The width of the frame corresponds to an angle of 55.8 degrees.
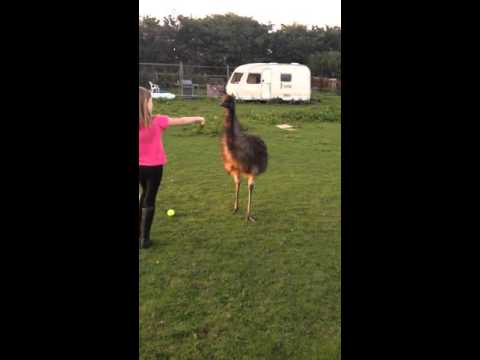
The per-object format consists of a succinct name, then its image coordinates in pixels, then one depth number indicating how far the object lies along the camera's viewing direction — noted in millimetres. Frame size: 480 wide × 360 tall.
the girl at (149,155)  3691
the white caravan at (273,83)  17688
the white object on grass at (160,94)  13673
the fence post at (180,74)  14934
